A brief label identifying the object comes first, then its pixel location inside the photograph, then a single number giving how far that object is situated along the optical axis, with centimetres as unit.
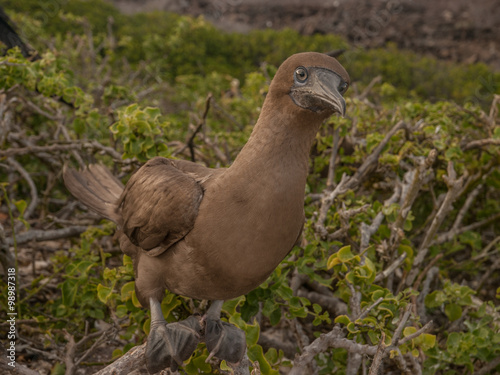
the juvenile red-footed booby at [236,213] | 178
